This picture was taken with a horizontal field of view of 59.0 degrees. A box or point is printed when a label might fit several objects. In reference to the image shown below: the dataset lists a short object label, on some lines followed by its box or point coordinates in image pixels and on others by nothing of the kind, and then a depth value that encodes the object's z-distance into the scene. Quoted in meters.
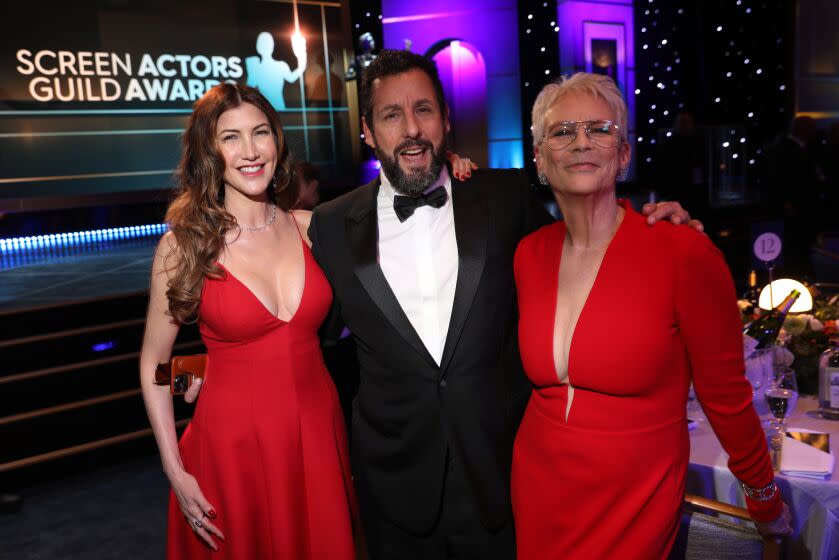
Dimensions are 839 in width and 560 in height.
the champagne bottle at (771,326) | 2.52
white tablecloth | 1.98
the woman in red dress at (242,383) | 2.07
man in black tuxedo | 1.90
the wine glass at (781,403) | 2.11
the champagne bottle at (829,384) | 2.40
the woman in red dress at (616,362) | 1.57
